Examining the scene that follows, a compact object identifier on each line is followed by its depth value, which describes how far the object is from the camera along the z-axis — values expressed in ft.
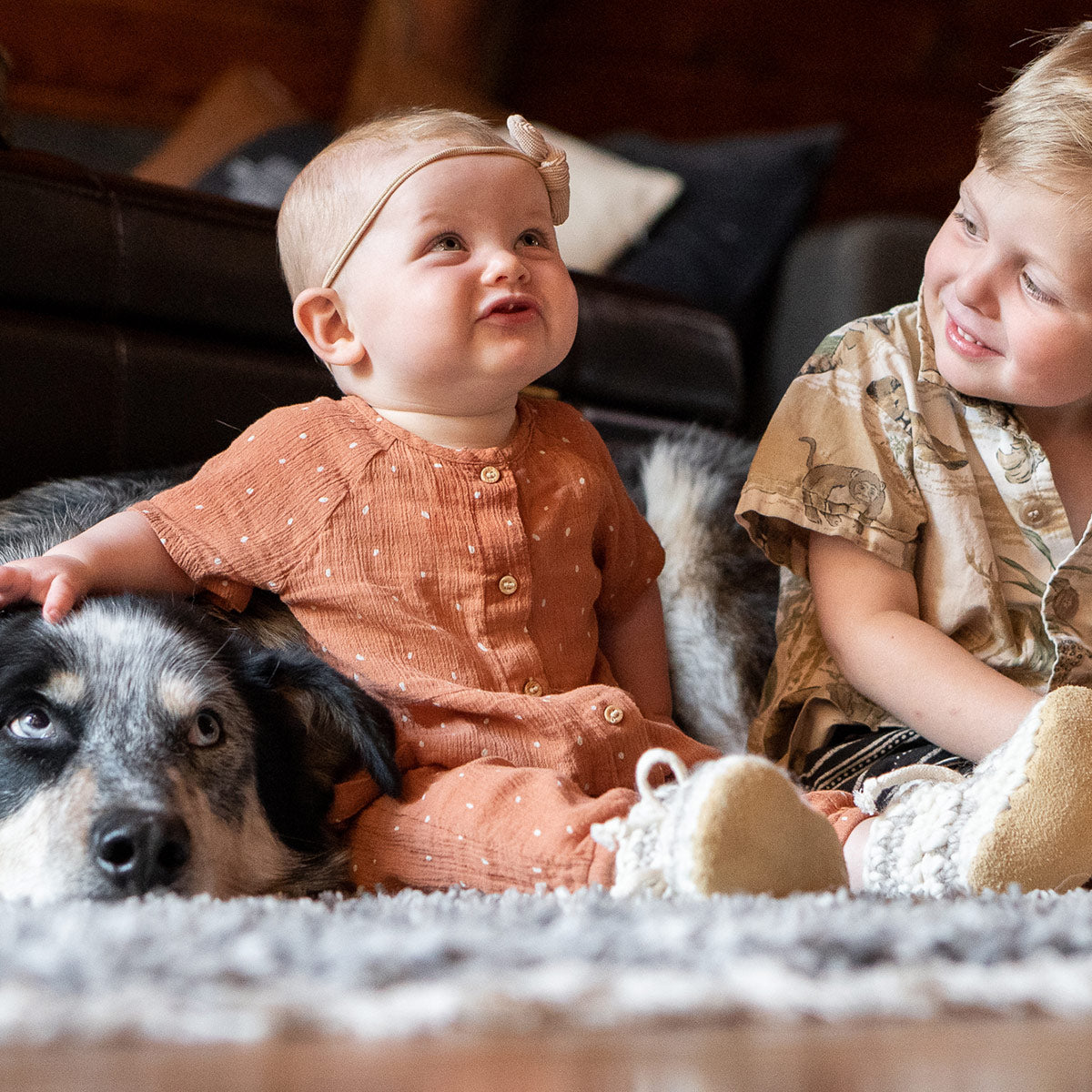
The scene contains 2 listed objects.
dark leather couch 4.96
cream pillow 9.16
